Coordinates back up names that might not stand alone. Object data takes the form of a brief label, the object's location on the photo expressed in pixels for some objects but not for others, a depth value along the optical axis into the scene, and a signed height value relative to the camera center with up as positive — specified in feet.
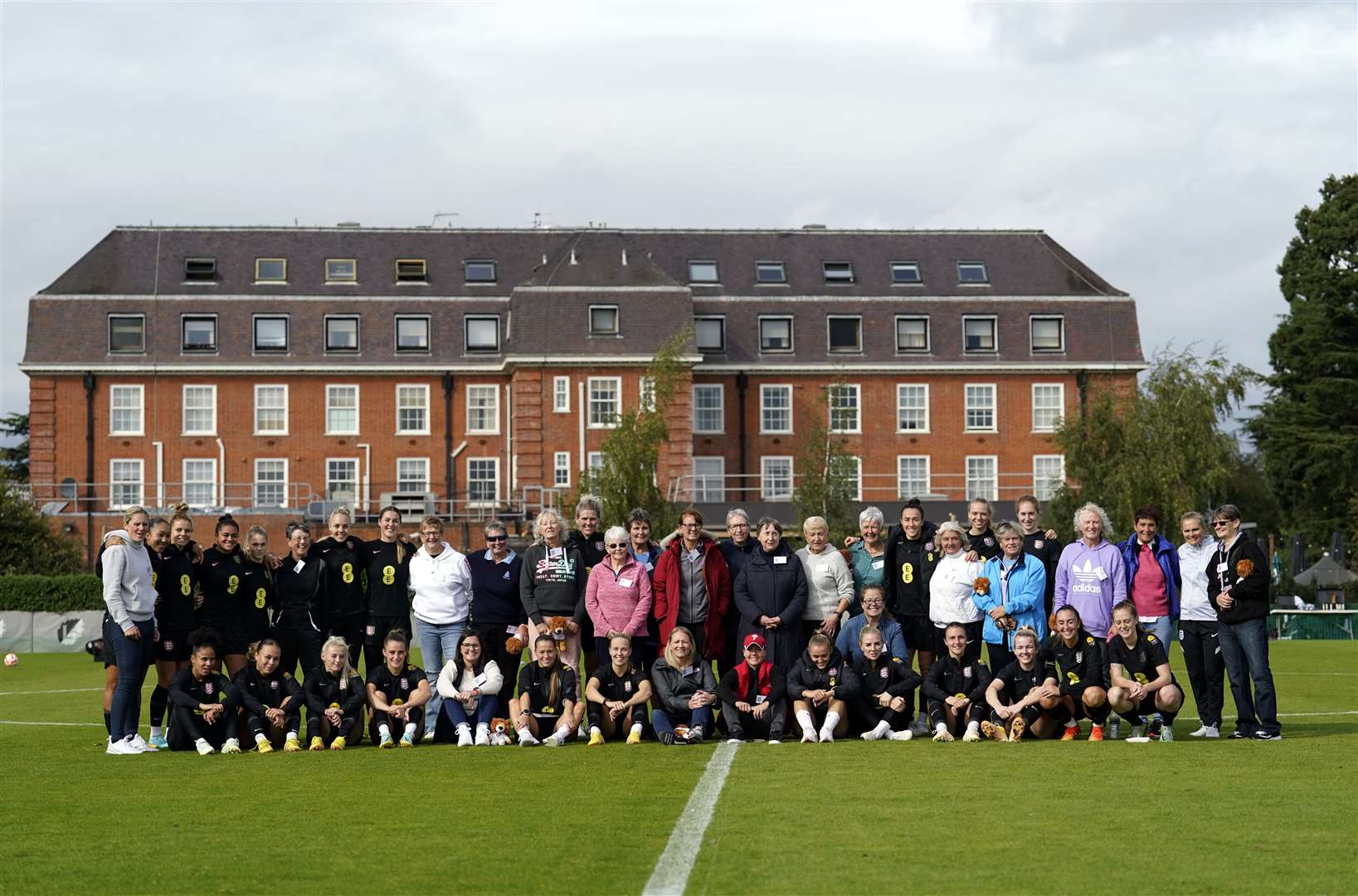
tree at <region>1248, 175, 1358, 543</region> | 198.59 +14.91
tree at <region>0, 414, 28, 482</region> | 272.49 +10.57
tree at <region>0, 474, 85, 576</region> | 158.61 -2.77
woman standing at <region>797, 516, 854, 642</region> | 52.26 -2.68
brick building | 191.01 +16.60
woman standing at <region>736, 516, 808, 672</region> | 51.26 -2.80
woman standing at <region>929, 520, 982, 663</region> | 50.98 -2.87
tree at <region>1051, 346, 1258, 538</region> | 150.20 +4.74
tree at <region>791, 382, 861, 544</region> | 159.94 +1.72
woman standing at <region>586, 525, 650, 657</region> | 50.98 -2.69
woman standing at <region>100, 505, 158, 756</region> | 48.57 -3.06
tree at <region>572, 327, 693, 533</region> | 152.46 +3.09
